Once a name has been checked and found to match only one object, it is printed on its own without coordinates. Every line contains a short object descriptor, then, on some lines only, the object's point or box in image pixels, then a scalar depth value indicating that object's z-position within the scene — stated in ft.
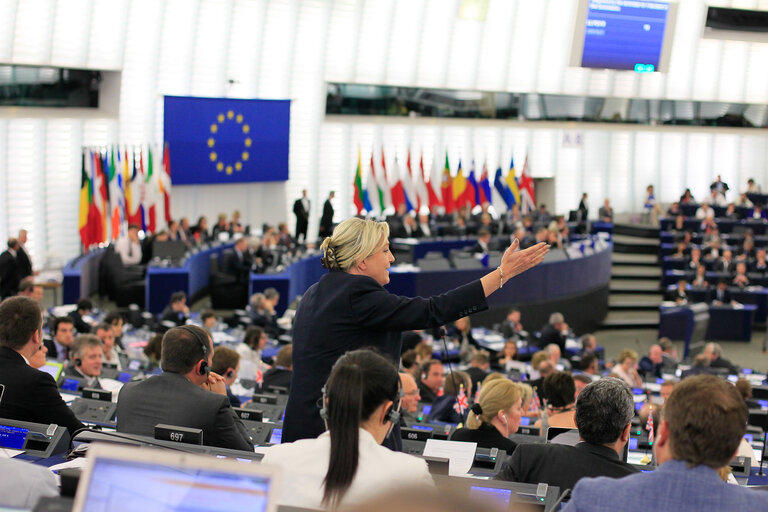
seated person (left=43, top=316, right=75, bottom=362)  25.21
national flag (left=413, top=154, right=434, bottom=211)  66.23
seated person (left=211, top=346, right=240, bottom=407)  18.13
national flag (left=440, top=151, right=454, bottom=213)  65.82
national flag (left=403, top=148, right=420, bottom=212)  65.98
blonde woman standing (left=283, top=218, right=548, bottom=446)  9.80
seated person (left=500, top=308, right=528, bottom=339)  39.83
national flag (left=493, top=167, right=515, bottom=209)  67.77
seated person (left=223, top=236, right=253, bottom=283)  47.34
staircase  57.06
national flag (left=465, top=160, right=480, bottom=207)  66.03
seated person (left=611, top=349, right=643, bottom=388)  30.76
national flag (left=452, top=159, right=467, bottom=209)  65.67
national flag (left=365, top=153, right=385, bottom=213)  64.80
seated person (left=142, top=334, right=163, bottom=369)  22.71
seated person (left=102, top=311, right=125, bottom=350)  29.41
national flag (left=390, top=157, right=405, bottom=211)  64.85
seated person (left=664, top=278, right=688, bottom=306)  51.47
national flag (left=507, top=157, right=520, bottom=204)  67.62
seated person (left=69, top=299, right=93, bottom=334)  30.83
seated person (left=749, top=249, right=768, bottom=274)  57.36
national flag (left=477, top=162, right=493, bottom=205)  66.13
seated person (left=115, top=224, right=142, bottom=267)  45.65
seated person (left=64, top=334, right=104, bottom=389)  20.40
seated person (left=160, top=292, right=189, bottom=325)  34.51
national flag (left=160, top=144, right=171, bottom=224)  51.98
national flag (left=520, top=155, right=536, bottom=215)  68.59
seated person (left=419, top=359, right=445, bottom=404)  24.90
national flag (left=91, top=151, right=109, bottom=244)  48.70
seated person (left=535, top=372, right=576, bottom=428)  17.97
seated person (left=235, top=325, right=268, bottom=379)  27.09
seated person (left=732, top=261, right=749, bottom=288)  54.65
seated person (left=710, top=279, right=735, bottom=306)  53.06
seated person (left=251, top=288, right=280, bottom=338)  36.76
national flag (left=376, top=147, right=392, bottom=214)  65.10
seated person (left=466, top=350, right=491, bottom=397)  26.71
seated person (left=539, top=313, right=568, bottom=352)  38.11
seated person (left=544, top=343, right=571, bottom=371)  29.54
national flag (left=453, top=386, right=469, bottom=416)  18.71
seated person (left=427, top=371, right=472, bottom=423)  20.47
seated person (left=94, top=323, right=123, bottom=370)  25.62
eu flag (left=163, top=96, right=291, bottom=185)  55.83
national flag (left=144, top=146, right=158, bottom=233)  50.93
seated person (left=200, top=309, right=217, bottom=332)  33.60
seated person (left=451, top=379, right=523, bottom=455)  14.40
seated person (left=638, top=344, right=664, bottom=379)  34.99
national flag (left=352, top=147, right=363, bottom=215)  62.18
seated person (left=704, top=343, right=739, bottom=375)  34.42
